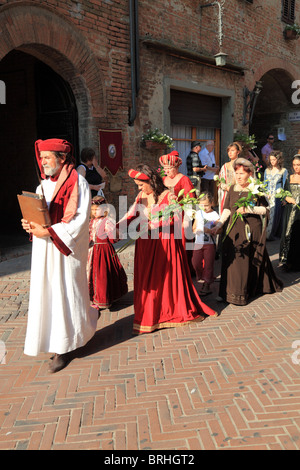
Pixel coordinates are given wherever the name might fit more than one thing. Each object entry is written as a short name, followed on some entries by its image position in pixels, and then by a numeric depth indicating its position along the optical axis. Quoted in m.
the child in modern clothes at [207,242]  5.58
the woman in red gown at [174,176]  5.20
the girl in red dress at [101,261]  5.02
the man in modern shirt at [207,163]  10.46
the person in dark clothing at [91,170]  7.02
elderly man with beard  3.51
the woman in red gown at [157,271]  4.38
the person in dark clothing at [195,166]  9.91
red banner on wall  8.60
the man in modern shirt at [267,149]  13.12
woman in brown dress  5.14
